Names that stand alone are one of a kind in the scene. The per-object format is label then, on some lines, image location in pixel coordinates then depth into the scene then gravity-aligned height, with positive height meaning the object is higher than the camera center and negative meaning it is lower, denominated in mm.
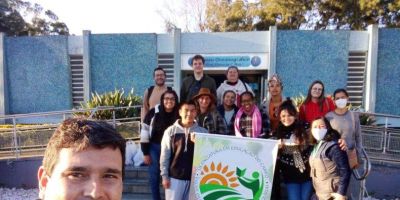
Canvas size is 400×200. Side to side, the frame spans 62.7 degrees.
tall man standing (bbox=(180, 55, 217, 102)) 4738 +30
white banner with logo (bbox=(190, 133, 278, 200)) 4066 -1043
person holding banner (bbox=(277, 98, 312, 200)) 3848 -811
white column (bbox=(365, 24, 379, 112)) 14516 +651
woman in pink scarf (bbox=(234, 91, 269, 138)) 4219 -464
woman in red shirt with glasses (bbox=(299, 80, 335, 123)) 4336 -264
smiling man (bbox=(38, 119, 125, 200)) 1103 -286
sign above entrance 15094 +1079
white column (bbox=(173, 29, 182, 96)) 15328 +1356
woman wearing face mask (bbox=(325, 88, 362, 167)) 4148 -475
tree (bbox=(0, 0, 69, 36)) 28438 +5752
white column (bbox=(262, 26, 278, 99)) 14945 +1716
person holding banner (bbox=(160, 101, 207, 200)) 3906 -834
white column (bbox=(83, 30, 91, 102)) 15719 +971
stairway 5449 -1695
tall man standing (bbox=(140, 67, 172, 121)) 4812 -123
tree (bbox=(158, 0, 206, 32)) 27594 +5017
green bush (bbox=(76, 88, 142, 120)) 8992 -554
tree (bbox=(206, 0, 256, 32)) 22953 +4848
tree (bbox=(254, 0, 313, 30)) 20172 +4608
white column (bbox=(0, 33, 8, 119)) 16000 +76
